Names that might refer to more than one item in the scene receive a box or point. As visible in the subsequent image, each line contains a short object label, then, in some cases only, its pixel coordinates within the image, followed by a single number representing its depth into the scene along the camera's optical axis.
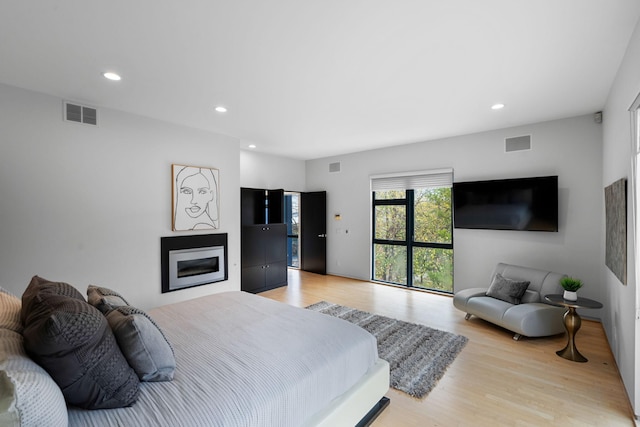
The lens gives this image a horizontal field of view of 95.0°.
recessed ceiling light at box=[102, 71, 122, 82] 2.75
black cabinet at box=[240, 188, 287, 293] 5.50
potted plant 3.05
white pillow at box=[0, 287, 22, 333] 1.39
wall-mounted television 4.18
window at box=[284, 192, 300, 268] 7.86
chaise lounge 3.35
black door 7.07
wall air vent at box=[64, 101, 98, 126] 3.36
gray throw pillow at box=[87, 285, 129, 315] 1.72
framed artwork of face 4.26
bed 1.31
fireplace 4.18
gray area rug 2.62
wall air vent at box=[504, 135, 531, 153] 4.44
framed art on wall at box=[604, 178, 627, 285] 2.44
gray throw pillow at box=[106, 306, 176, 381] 1.43
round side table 2.96
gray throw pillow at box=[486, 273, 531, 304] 3.78
